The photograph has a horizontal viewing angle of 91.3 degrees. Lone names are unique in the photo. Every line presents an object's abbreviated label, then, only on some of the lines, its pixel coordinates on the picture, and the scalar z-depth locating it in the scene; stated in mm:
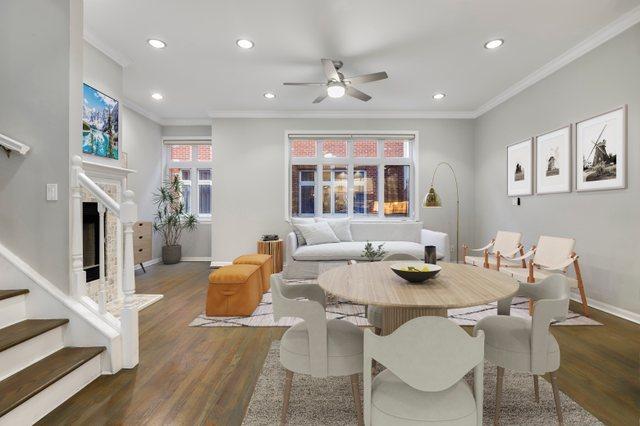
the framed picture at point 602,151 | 3088
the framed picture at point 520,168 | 4410
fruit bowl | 1626
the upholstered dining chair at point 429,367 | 1011
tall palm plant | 6133
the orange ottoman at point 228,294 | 3180
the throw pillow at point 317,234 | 5172
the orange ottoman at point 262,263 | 3865
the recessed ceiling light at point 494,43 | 3379
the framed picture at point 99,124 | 3363
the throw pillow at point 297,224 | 5312
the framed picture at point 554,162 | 3748
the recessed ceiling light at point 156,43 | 3396
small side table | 5254
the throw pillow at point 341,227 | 5504
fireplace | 3223
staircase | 1563
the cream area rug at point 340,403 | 1645
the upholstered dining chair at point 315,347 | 1432
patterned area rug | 3024
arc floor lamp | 5702
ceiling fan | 3369
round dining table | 1341
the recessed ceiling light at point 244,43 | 3377
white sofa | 4699
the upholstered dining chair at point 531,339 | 1446
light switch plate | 2098
